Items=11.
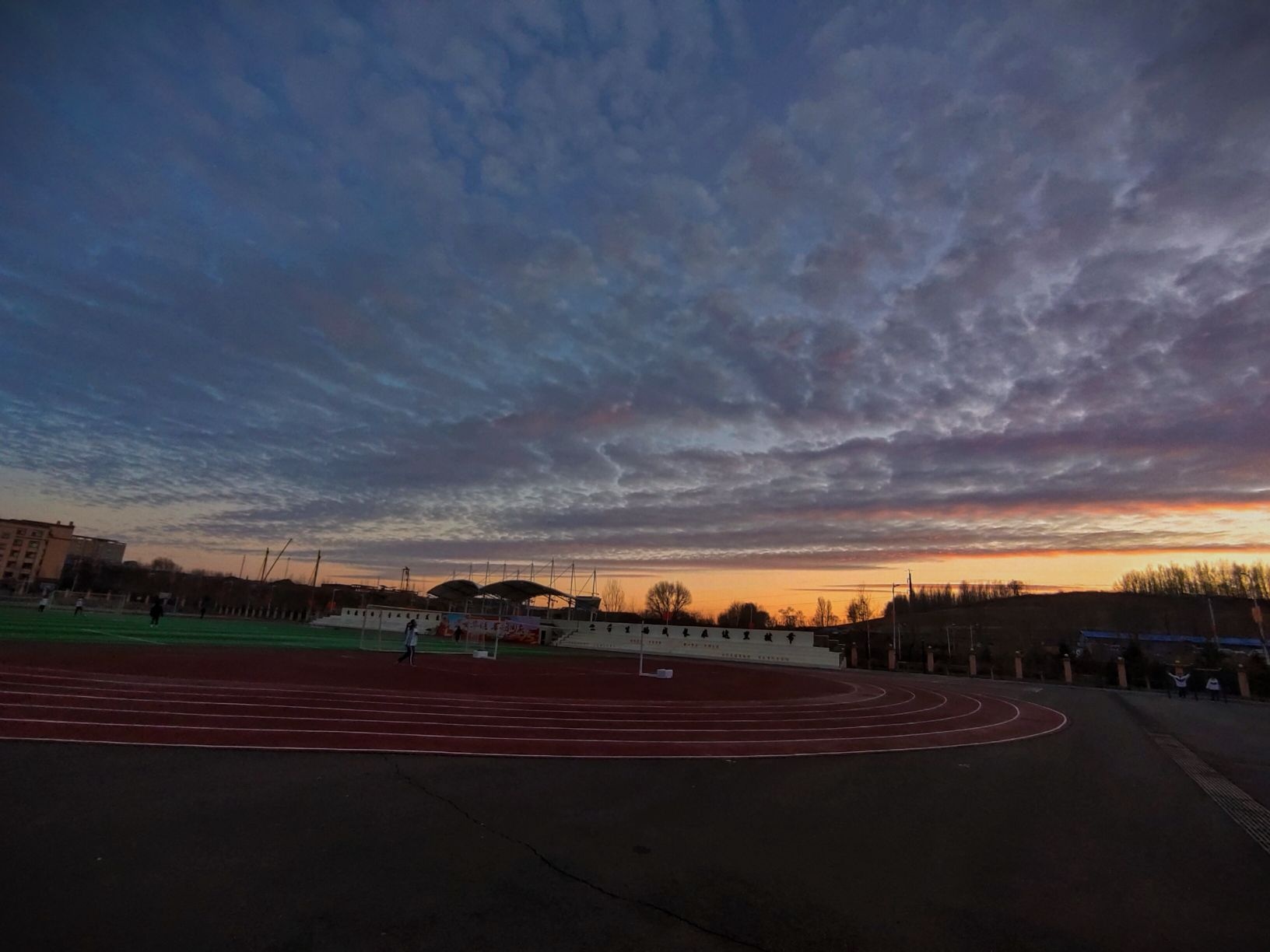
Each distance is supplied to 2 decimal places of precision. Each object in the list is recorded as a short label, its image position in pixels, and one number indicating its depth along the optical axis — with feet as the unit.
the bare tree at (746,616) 363.35
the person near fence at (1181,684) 110.01
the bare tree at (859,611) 403.34
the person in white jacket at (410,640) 75.82
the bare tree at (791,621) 346.95
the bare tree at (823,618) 415.85
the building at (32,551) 377.50
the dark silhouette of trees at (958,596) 438.40
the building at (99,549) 548.31
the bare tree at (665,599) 403.34
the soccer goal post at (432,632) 127.65
